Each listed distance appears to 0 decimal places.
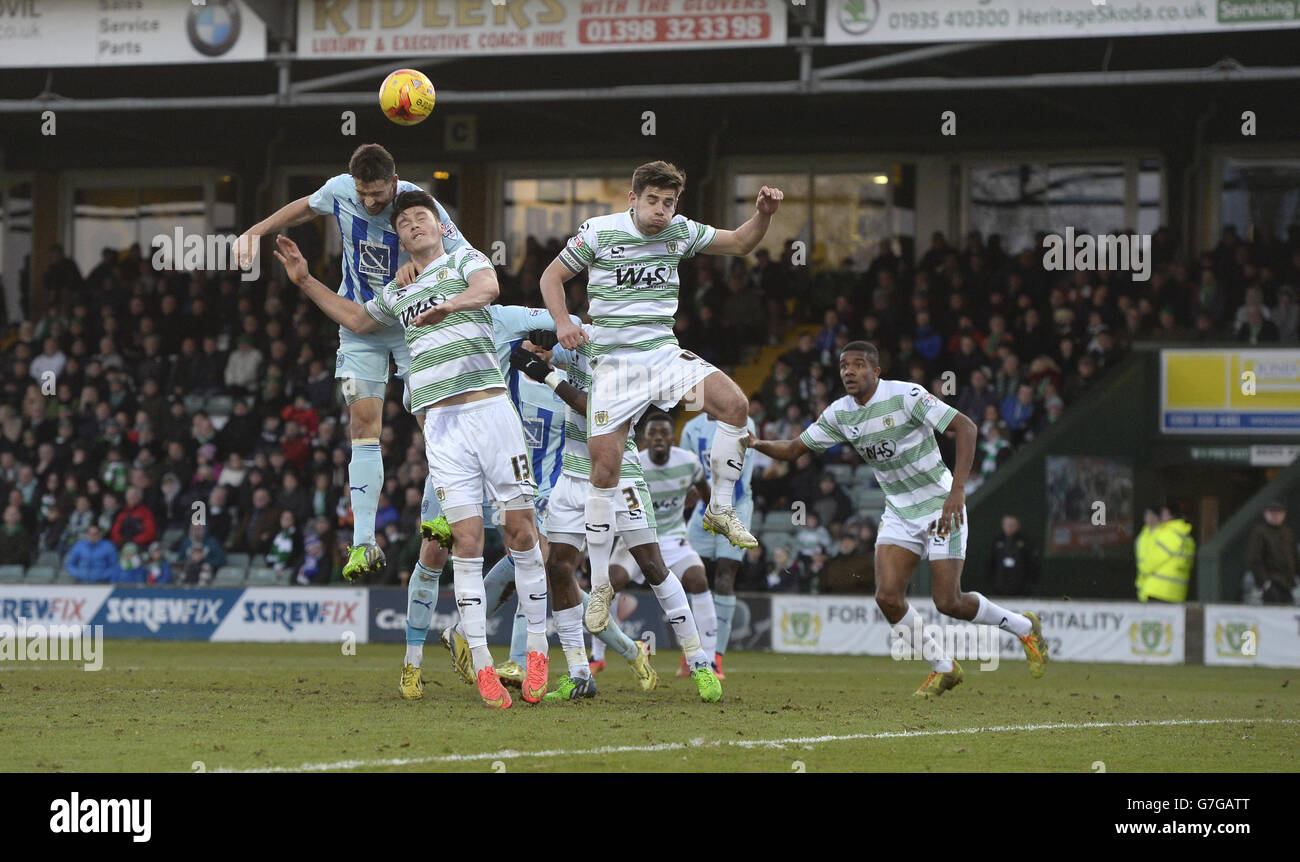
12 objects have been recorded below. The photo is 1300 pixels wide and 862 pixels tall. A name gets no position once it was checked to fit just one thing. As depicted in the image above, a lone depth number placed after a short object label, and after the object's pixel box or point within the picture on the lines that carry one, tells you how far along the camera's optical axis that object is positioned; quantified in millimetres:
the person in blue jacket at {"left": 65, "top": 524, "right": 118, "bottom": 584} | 22031
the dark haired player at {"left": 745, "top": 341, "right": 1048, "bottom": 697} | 11500
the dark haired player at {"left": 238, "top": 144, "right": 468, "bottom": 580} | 10406
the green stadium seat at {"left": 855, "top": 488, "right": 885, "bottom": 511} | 21703
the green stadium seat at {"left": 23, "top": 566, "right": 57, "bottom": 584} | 22469
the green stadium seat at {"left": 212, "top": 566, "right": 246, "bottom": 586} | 21766
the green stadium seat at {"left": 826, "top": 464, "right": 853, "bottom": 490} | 22016
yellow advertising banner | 21984
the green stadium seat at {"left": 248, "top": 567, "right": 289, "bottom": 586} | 21500
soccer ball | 10695
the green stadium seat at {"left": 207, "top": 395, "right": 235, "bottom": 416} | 25250
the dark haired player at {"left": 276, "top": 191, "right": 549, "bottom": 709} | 9586
